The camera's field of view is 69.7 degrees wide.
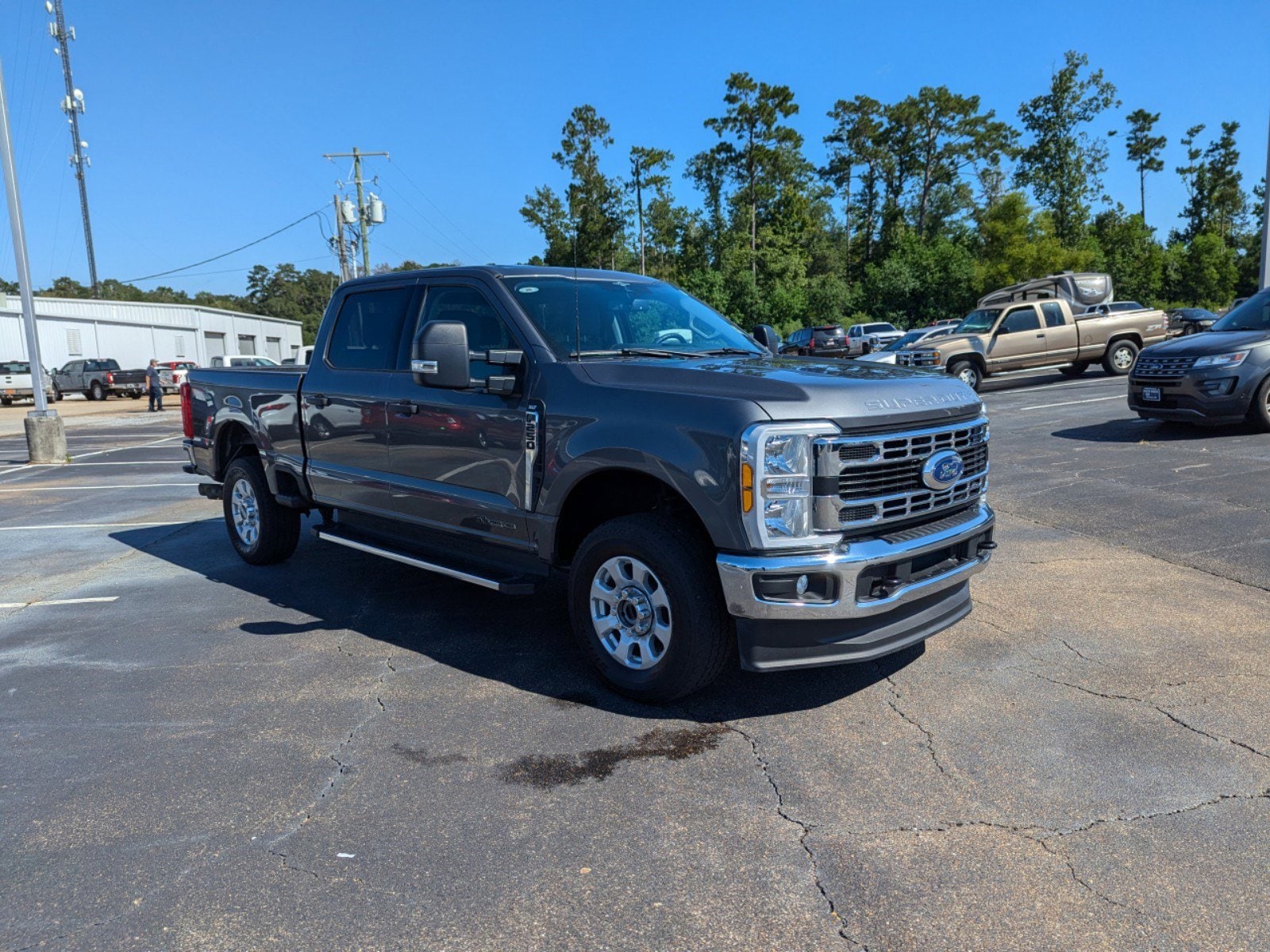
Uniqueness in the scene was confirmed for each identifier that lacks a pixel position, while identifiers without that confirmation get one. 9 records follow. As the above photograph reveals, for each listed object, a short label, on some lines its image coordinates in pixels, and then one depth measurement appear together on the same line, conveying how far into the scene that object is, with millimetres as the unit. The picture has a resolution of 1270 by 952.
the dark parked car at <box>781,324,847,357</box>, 36094
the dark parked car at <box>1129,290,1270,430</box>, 10406
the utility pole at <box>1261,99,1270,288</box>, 20169
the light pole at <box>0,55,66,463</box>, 15289
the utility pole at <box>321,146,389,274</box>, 39656
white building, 45906
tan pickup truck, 19172
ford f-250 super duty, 3691
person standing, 30516
